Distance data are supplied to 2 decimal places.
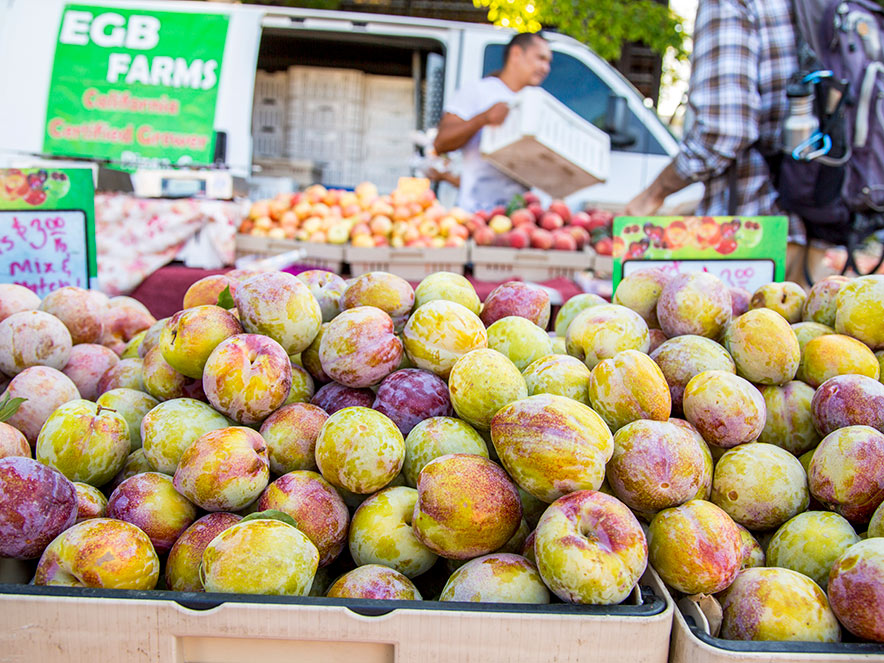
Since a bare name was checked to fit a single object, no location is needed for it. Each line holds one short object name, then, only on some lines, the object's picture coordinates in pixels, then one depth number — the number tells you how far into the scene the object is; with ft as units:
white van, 17.22
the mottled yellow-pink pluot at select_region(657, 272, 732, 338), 4.52
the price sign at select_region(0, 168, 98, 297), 7.25
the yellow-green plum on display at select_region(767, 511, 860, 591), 3.37
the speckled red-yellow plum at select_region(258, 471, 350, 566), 3.44
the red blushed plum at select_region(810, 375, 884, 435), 3.72
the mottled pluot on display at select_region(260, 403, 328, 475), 3.84
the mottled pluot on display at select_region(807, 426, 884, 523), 3.47
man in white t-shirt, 14.42
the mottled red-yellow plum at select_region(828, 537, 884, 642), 2.89
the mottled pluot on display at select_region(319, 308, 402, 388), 4.02
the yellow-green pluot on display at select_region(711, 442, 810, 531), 3.65
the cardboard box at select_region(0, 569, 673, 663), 2.87
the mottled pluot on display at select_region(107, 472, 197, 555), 3.53
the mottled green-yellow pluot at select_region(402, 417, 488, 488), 3.71
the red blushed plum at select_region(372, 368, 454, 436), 4.05
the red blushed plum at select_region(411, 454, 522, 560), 3.21
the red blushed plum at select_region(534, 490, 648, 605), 2.92
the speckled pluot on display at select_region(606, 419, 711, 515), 3.34
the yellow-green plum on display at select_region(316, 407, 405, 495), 3.50
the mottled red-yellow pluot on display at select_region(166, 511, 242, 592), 3.36
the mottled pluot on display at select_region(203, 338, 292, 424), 3.78
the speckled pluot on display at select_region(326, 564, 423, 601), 3.14
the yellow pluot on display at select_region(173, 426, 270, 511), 3.43
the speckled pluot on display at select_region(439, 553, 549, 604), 3.09
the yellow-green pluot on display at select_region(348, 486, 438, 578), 3.45
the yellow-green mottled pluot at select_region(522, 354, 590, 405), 3.98
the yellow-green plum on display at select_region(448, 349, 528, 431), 3.72
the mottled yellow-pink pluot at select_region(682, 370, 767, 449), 3.74
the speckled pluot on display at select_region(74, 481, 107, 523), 3.59
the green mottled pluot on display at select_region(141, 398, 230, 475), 3.80
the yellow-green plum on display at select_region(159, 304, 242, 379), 4.03
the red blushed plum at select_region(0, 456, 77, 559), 3.20
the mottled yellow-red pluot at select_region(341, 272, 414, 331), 4.55
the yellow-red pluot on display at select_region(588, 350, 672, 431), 3.70
